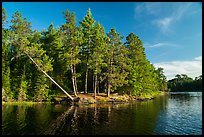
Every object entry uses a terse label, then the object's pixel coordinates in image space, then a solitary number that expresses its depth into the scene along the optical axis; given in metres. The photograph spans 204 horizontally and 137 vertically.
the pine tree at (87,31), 30.17
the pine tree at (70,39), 28.68
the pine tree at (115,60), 32.26
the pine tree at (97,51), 29.28
